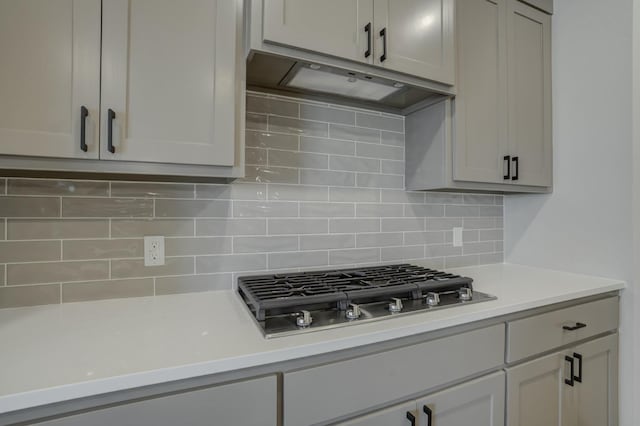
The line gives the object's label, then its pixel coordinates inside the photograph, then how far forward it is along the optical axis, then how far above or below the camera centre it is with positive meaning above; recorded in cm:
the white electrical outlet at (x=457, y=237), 205 -14
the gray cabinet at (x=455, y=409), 104 -64
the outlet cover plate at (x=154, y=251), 134 -15
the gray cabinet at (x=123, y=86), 93 +38
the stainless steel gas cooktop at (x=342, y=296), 104 -29
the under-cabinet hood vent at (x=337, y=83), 134 +56
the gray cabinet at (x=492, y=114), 164 +51
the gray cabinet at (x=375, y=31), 120 +70
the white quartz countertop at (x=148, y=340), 72 -35
